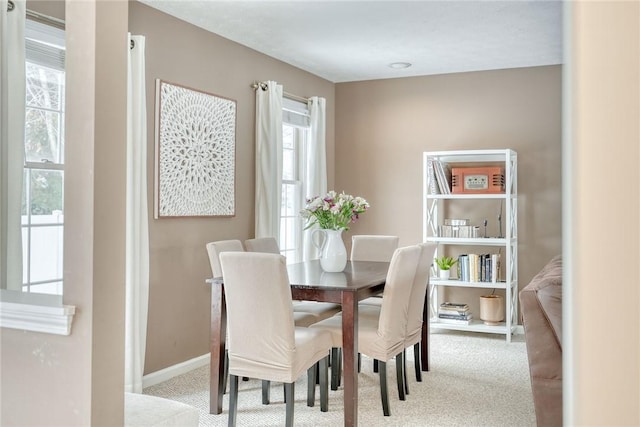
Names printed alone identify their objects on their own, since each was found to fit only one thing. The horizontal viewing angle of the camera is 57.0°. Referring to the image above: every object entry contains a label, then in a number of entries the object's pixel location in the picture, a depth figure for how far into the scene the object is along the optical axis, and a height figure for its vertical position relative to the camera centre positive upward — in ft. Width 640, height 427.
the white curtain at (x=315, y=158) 19.20 +1.83
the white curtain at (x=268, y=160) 16.46 +1.51
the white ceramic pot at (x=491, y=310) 17.98 -2.92
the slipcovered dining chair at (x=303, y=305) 13.34 -2.20
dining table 10.30 -1.60
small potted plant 18.40 -1.62
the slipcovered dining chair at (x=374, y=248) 15.92 -0.93
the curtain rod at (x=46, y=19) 10.42 +3.50
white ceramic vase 12.79 -0.88
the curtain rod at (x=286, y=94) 16.54 +3.64
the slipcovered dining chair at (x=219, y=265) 12.15 -1.04
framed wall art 13.35 +1.47
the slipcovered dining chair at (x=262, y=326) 9.70 -1.90
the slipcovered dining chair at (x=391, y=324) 10.81 -2.09
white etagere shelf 17.35 -0.53
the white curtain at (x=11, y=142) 9.31 +1.12
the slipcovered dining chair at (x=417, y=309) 12.23 -2.03
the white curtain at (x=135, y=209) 12.00 +0.07
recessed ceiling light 18.29 +4.69
